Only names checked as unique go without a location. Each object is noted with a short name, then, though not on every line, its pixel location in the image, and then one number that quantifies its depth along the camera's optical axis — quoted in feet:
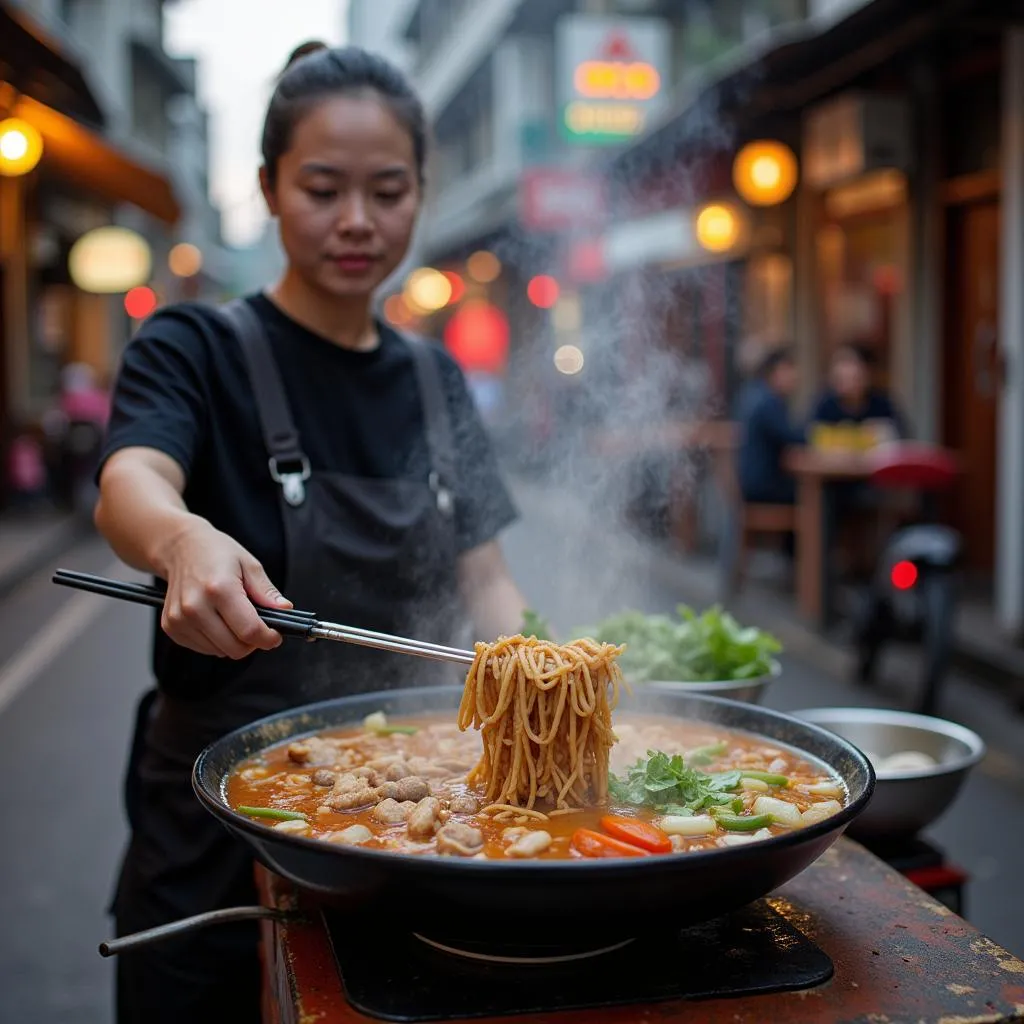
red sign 54.44
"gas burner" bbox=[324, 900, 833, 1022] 5.04
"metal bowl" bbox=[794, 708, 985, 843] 7.91
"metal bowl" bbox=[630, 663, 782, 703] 8.68
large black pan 4.59
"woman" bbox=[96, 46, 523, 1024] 8.17
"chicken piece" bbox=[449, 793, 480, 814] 6.20
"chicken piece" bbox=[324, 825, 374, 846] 5.72
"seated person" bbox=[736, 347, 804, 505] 33.47
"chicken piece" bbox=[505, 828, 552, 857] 5.44
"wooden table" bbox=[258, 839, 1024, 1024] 4.99
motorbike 22.68
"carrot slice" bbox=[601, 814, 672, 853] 5.53
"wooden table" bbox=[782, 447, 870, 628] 29.86
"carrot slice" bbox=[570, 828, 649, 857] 5.46
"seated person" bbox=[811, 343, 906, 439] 33.09
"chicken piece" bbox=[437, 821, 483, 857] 5.46
